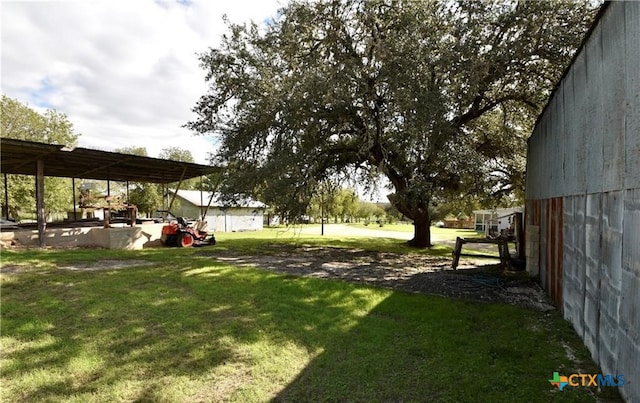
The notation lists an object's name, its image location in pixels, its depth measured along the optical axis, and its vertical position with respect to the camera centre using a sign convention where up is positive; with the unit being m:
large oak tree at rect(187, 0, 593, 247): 9.09 +3.54
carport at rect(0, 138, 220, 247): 10.63 +1.67
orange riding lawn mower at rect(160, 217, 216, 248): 13.32 -1.16
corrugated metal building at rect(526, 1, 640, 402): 2.58 +0.13
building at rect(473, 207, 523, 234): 28.09 -1.20
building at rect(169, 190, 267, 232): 29.16 -0.77
